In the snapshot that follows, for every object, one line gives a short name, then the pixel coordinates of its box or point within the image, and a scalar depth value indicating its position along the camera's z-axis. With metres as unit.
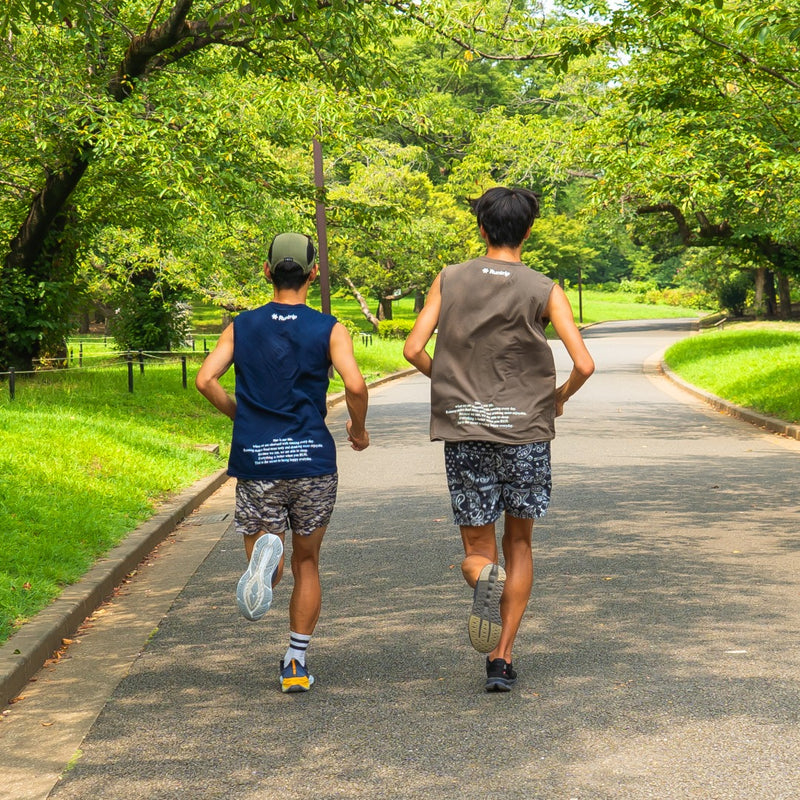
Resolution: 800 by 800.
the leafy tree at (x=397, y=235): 42.97
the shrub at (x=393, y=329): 49.91
